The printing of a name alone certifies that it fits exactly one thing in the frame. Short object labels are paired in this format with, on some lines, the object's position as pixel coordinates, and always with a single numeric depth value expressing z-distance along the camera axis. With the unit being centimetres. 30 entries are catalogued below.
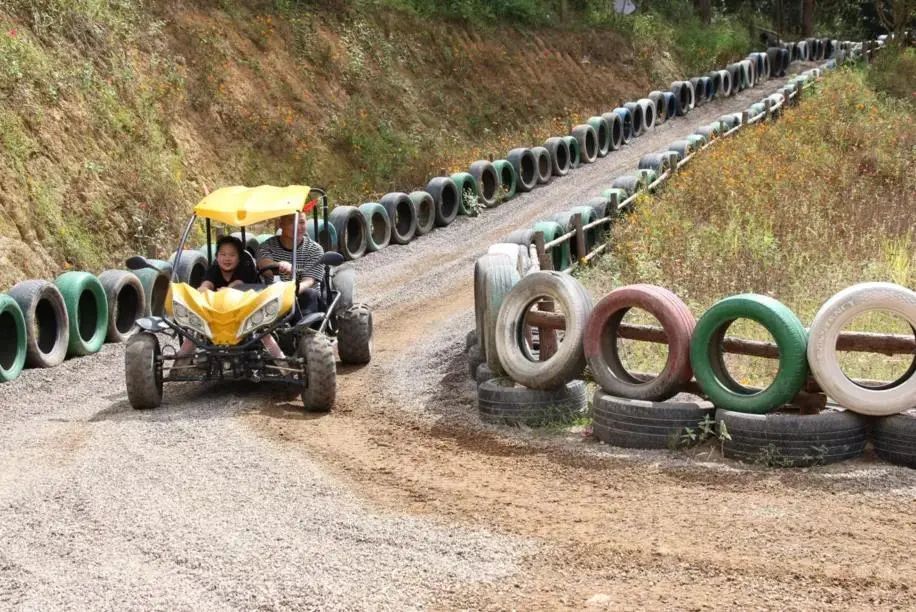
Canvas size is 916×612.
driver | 1081
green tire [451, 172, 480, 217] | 2148
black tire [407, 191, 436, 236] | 2006
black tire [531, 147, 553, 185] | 2445
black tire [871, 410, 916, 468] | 794
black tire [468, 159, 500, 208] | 2214
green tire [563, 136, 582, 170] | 2597
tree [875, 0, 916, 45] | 3688
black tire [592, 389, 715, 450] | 852
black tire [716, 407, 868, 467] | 803
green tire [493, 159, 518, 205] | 2291
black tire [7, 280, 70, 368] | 1180
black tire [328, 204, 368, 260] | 1786
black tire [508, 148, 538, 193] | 2358
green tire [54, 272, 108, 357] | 1249
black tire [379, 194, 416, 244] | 1933
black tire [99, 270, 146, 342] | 1323
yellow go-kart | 978
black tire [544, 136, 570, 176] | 2514
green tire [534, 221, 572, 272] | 1550
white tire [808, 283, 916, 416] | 805
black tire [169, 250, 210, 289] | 1372
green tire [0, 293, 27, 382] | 1155
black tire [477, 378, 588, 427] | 942
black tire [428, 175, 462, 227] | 2075
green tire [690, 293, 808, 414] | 827
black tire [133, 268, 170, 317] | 1380
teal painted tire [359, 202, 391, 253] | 1864
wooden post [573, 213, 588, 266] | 1575
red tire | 878
